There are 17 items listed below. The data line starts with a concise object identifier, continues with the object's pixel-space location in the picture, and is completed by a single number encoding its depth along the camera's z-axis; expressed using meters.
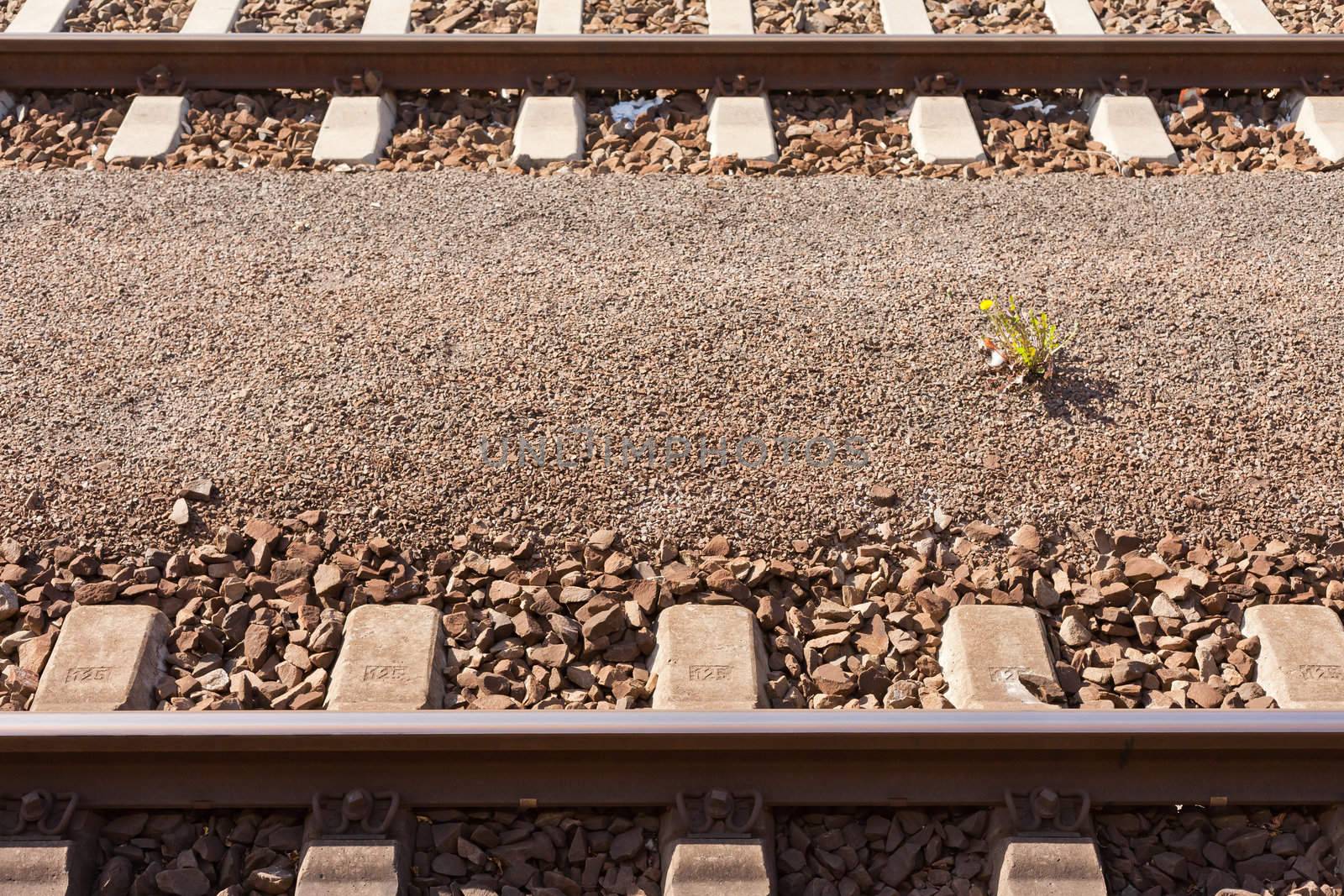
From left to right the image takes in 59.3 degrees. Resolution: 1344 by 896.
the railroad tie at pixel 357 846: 3.05
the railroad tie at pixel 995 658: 3.51
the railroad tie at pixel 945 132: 5.89
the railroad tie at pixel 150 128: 5.87
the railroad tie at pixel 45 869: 3.01
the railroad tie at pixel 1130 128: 5.93
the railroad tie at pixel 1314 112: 6.00
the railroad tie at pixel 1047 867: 3.07
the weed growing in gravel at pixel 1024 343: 4.42
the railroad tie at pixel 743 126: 5.89
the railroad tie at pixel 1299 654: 3.53
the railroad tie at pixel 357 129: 5.84
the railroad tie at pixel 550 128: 5.88
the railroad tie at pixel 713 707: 3.07
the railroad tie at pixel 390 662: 3.45
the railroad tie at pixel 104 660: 3.42
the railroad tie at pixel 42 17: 6.62
